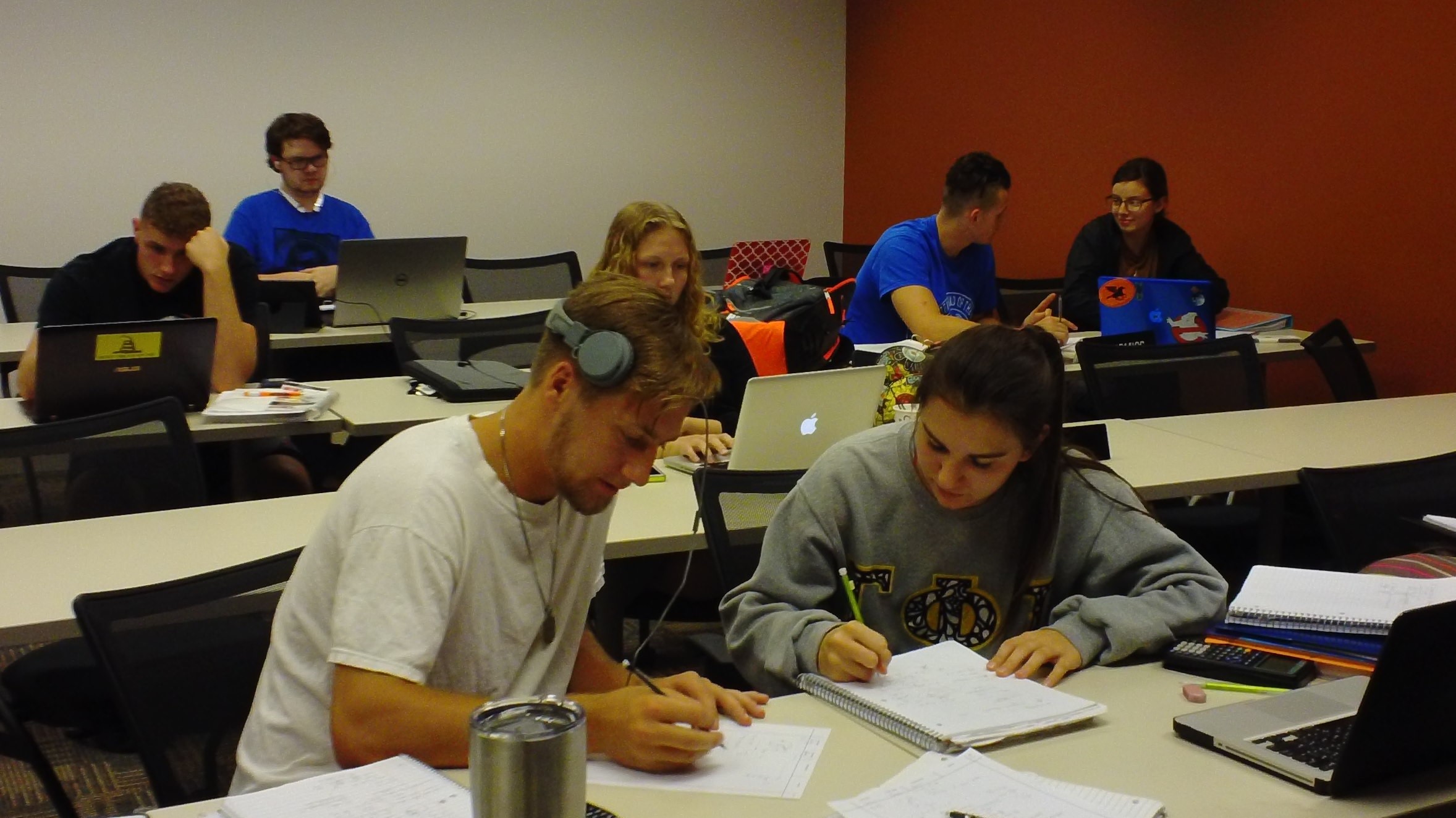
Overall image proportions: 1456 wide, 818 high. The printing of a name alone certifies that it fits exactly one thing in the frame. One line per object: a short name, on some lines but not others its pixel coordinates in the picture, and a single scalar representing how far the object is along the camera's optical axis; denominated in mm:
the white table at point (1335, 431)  3076
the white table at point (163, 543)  2059
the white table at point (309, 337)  4363
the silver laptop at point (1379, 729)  1348
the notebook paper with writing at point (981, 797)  1312
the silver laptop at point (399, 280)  4488
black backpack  3270
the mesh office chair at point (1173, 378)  3500
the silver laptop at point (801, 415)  2488
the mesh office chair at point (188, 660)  1515
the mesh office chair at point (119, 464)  2490
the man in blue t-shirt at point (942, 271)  4230
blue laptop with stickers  4352
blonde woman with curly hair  3244
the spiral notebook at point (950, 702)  1492
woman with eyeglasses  5086
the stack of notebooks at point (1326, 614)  1758
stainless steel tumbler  1009
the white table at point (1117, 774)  1340
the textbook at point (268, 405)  3260
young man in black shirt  3500
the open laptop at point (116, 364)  3090
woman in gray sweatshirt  1794
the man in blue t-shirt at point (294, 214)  5020
